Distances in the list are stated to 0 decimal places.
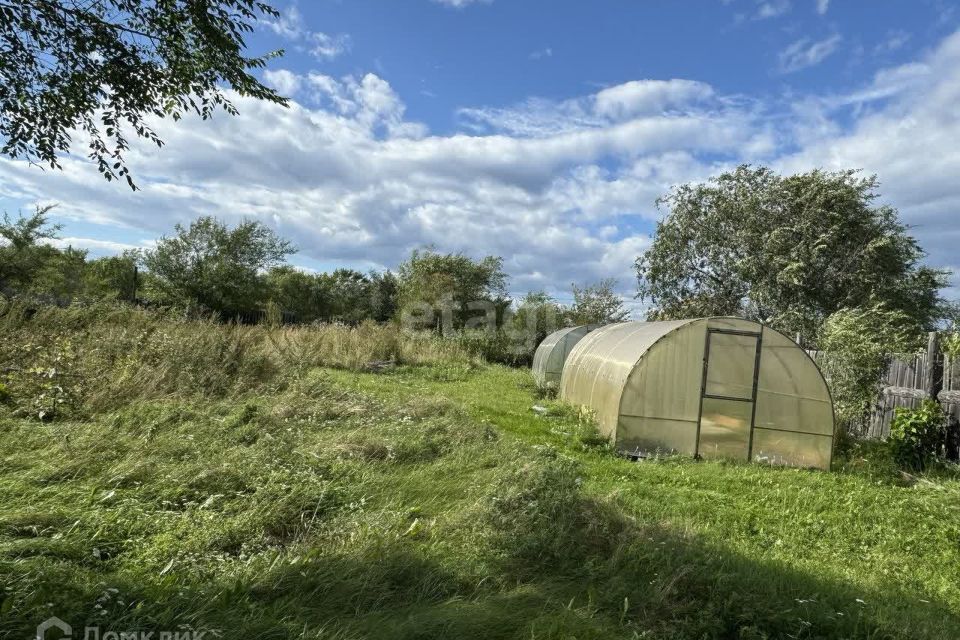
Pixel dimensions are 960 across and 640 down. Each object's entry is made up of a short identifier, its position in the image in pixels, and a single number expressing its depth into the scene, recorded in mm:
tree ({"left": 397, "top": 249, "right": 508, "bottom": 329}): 29578
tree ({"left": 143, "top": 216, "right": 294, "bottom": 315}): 29195
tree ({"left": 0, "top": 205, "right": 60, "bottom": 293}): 18797
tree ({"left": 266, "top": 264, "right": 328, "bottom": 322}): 39938
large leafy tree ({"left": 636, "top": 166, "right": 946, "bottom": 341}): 20219
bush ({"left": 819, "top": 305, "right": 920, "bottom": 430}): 9961
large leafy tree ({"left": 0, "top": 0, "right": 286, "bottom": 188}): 4180
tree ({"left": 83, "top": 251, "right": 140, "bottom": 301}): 27828
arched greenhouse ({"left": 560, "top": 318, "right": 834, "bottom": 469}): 8953
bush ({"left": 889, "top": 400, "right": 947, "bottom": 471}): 8375
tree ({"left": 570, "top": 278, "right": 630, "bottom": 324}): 26891
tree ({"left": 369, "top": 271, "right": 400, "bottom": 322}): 41531
